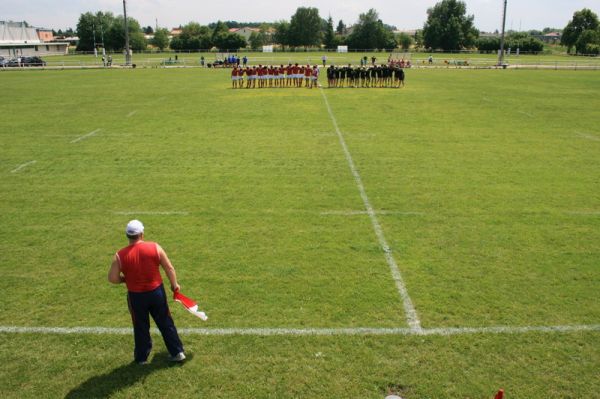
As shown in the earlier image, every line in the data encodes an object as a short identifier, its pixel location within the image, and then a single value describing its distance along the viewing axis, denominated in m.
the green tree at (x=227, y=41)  100.81
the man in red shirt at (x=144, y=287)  4.60
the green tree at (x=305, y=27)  118.19
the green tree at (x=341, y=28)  188.00
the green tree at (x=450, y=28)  104.50
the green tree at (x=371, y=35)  107.88
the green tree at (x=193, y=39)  102.94
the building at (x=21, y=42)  85.50
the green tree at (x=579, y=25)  107.69
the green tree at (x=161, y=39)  110.96
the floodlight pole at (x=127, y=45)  50.91
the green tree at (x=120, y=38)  106.95
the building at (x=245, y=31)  176.82
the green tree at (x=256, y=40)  121.22
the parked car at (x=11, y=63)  54.53
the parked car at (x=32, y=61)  55.41
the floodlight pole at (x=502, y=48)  52.81
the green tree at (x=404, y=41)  122.25
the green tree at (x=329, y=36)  116.00
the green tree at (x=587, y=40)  96.01
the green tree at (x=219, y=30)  103.05
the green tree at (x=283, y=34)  119.85
